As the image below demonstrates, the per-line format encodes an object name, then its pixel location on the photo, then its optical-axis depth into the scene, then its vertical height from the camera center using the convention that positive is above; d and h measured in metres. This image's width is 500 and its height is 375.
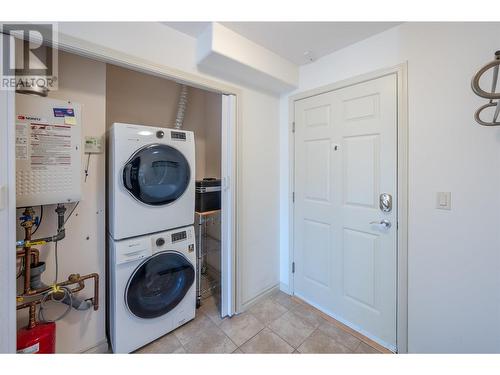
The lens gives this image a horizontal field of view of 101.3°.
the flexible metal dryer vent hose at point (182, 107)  2.28 +0.89
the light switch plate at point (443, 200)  1.26 -0.08
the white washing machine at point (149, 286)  1.41 -0.75
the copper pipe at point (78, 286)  1.18 -0.62
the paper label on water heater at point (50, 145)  1.12 +0.23
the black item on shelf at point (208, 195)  2.10 -0.08
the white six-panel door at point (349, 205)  1.52 -0.15
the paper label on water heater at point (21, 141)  1.07 +0.24
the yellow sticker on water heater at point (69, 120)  1.21 +0.39
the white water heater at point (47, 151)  1.09 +0.20
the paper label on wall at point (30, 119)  1.08 +0.37
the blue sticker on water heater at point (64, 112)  1.18 +0.44
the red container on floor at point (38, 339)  1.10 -0.85
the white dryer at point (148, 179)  1.38 +0.06
